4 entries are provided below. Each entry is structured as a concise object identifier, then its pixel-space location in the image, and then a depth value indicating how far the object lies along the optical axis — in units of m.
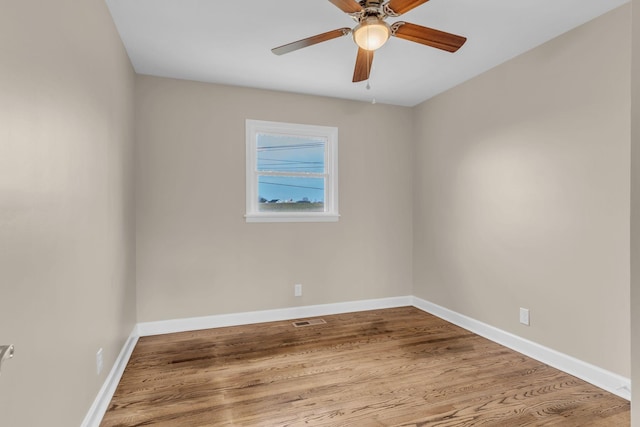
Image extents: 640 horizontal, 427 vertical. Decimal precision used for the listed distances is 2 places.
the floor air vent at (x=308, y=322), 3.64
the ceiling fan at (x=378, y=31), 1.85
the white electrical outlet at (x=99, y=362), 1.97
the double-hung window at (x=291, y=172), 3.75
